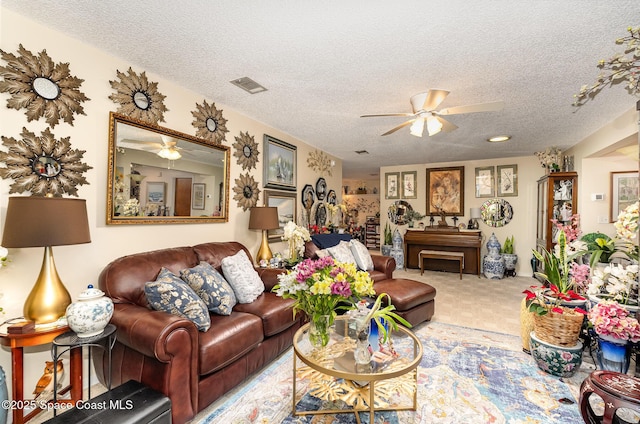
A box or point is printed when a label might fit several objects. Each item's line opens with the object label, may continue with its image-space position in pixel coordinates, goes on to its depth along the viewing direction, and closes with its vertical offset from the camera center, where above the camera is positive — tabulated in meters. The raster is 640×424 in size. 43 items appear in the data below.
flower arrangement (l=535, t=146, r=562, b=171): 4.70 +1.00
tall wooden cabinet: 4.42 +0.25
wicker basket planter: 2.13 -0.86
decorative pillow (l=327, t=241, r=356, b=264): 3.57 -0.51
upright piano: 5.71 -0.64
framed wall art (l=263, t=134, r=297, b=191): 3.85 +0.70
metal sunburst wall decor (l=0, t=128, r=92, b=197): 1.71 +0.29
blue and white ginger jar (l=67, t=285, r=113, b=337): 1.51 -0.57
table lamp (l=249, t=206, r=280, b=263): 3.33 -0.11
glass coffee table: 1.54 -0.87
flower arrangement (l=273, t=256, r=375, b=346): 1.56 -0.42
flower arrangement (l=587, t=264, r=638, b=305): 2.14 -0.54
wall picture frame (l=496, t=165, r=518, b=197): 5.75 +0.72
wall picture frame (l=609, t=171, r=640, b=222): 3.88 +0.36
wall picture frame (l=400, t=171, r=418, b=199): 6.63 +0.70
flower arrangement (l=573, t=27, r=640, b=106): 1.29 +0.74
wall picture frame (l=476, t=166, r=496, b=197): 5.93 +0.70
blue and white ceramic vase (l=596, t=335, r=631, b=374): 1.96 -0.98
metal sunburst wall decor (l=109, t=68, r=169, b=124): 2.23 +0.95
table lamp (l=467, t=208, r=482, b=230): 5.93 -0.09
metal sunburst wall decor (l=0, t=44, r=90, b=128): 1.69 +0.79
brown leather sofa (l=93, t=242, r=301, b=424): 1.57 -0.84
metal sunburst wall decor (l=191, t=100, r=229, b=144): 2.90 +0.95
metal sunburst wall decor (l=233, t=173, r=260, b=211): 3.41 +0.25
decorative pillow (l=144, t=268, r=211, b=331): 1.85 -0.61
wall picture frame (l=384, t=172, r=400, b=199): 6.84 +0.70
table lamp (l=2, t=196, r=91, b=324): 1.46 -0.13
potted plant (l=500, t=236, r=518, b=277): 5.59 -0.83
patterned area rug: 1.75 -1.26
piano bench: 5.55 -0.84
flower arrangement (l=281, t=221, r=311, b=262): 3.47 -0.32
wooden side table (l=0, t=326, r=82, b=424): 1.48 -0.73
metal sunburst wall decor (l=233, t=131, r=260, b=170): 3.38 +0.76
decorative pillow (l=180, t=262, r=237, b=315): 2.15 -0.60
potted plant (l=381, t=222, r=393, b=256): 6.58 -0.64
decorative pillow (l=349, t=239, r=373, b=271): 3.75 -0.58
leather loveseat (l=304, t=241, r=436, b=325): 2.93 -0.87
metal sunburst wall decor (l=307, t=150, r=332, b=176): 4.94 +0.93
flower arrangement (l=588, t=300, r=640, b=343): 1.86 -0.72
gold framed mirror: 2.24 +0.32
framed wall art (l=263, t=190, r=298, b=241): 3.91 +0.10
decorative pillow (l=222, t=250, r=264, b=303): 2.46 -0.60
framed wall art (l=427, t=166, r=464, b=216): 6.18 +0.52
